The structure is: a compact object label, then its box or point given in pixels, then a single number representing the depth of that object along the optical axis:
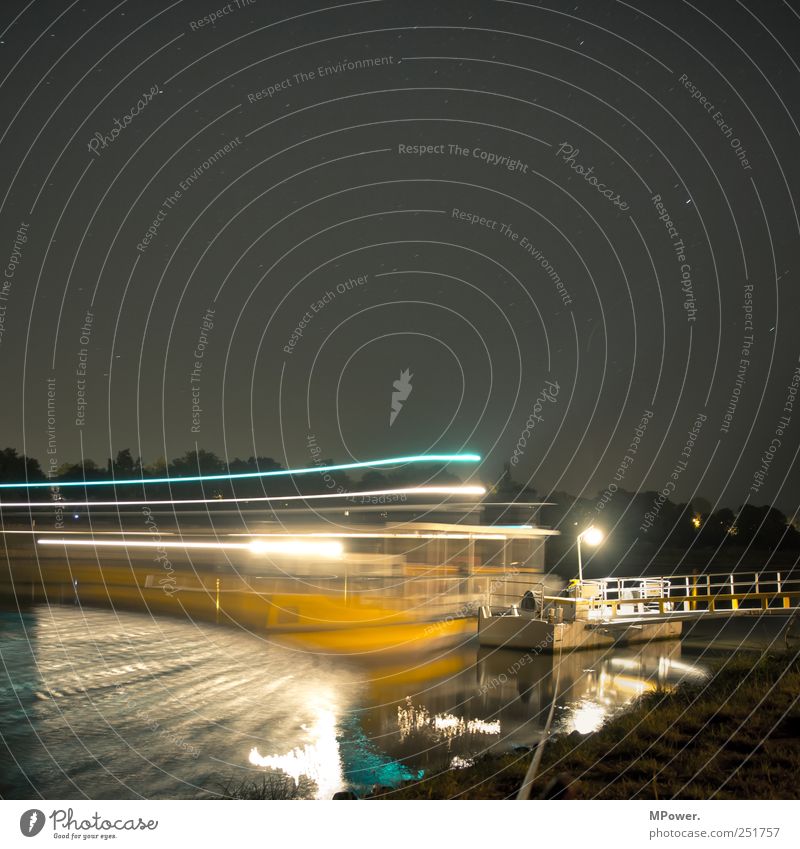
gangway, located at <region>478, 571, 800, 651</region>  24.31
